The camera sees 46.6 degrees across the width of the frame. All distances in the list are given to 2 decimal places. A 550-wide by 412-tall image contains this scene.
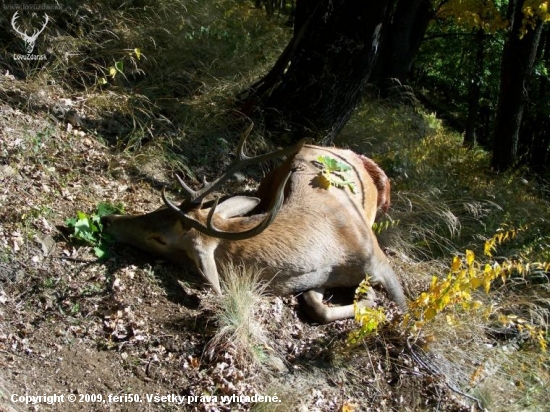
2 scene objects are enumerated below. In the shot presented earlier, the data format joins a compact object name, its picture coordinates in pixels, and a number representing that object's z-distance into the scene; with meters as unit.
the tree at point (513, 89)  9.74
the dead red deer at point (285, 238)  4.96
